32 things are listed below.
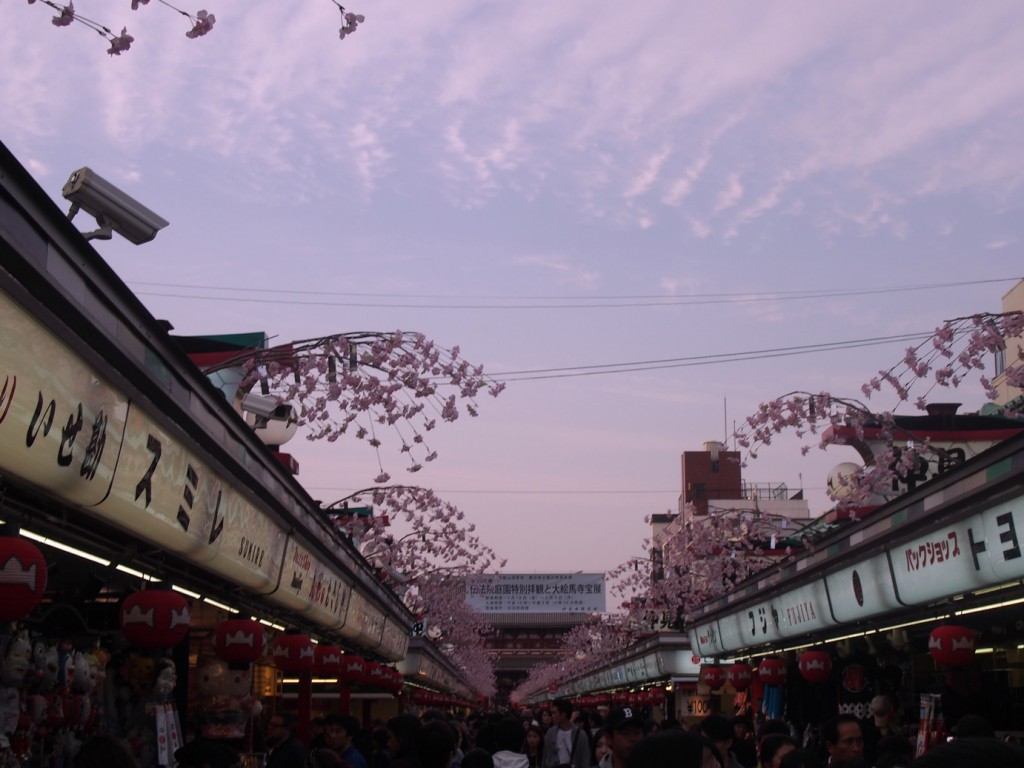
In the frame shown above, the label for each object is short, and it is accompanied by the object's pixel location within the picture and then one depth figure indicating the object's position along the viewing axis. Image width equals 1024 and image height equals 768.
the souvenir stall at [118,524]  6.08
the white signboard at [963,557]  10.12
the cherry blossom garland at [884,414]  15.66
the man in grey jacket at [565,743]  14.32
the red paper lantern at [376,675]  23.02
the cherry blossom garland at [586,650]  57.50
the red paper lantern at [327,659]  18.81
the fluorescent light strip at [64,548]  8.19
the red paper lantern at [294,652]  15.84
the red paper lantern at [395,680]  27.00
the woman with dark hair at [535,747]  17.05
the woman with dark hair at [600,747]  12.73
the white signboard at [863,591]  13.75
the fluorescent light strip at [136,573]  9.82
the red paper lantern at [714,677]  27.33
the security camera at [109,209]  9.71
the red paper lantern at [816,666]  18.12
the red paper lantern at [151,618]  9.13
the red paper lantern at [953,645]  12.79
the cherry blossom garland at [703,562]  33.94
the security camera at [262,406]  17.50
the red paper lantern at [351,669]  20.62
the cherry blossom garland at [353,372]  17.72
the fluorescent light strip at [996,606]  12.54
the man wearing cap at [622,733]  8.81
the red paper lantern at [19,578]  6.46
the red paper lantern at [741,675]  24.64
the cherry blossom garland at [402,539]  30.77
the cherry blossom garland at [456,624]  47.03
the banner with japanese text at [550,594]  92.69
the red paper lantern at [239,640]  11.77
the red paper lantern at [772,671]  21.70
